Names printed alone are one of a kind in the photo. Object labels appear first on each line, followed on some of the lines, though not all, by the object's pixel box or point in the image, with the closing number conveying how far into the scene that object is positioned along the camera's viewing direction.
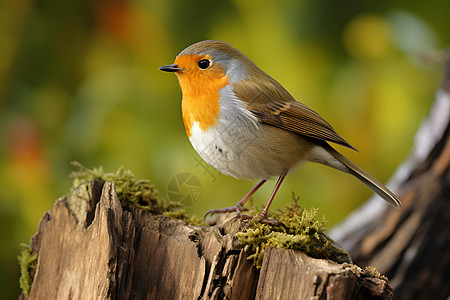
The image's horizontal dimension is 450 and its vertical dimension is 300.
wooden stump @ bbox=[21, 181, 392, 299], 2.47
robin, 2.52
